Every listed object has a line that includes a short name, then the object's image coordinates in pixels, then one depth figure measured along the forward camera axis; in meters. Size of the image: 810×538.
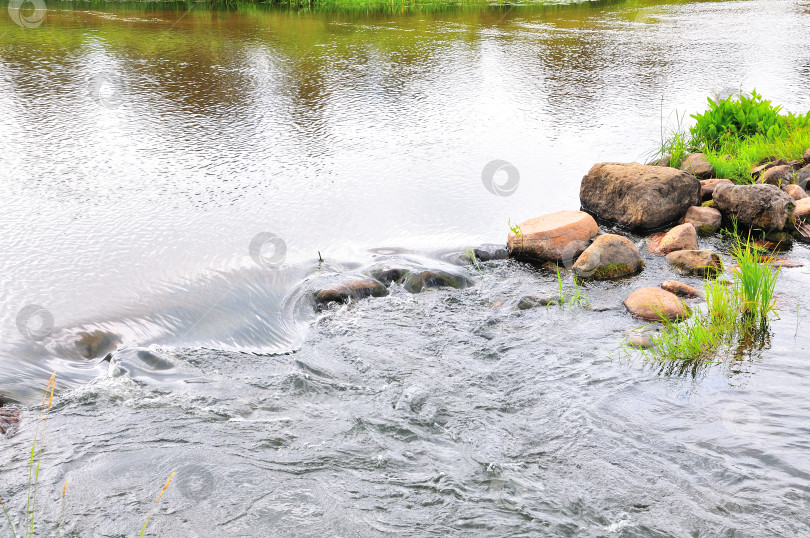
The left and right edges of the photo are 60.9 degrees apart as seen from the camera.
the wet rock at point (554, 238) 5.89
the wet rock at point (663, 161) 7.70
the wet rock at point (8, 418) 3.64
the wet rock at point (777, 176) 6.86
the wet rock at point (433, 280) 5.47
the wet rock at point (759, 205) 6.01
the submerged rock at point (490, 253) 6.03
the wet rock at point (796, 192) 6.52
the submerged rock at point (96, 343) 4.55
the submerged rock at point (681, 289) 5.05
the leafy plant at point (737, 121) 8.02
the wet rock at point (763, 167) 7.14
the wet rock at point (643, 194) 6.37
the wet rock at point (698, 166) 7.29
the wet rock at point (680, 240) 5.84
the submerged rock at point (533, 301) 5.14
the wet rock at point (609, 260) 5.54
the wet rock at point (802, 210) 6.22
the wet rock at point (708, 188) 6.84
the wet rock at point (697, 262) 5.45
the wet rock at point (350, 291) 5.24
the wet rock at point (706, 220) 6.34
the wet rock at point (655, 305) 4.75
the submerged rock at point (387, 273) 5.58
